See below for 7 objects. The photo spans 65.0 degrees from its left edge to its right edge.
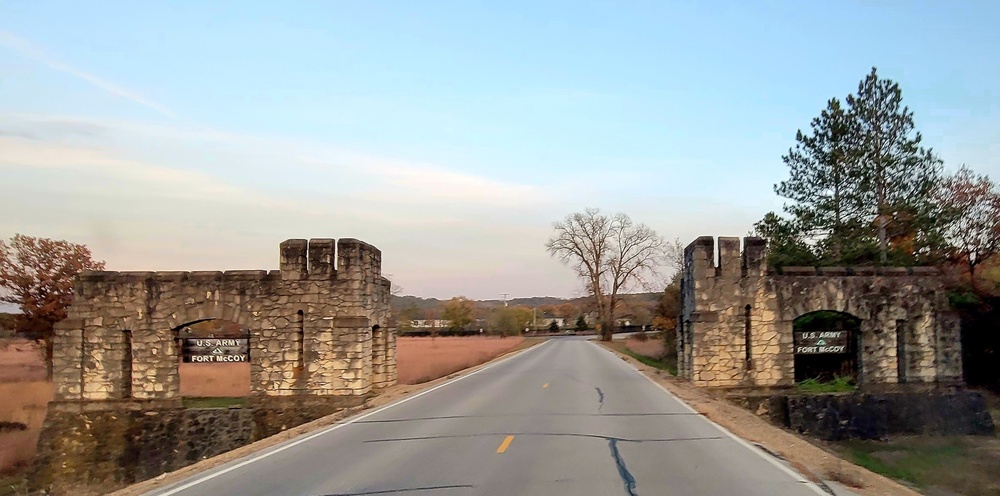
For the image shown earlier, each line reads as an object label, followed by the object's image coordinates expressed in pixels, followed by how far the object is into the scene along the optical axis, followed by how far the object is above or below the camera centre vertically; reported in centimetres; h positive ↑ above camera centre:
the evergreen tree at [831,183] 3133 +449
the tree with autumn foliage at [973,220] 3112 +295
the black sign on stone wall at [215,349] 2006 -140
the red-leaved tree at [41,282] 2717 +44
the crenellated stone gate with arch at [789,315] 2122 -60
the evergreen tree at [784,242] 3036 +206
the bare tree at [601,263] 7512 +281
